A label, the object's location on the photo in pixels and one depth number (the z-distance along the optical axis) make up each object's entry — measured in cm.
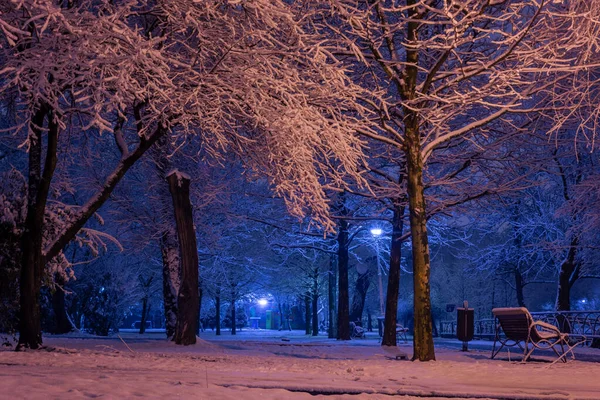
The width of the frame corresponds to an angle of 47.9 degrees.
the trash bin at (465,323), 1739
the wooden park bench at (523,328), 1244
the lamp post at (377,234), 2961
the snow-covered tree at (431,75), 1123
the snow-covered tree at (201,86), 784
